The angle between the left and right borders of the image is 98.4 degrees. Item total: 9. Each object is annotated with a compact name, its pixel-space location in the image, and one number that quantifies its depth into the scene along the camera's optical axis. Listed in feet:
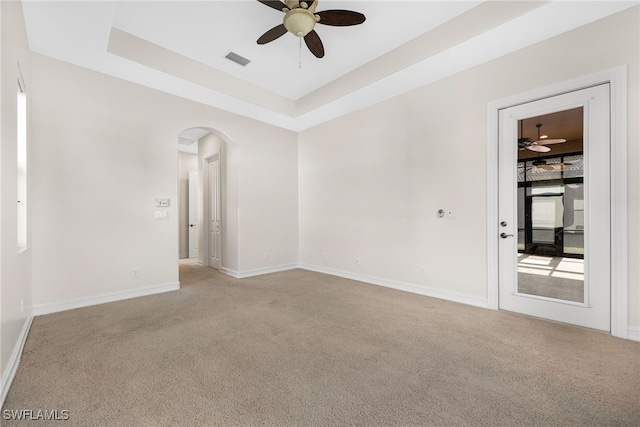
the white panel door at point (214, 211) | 19.43
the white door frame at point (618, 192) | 8.38
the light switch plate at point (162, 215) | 13.62
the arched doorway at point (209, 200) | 17.65
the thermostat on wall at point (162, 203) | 13.66
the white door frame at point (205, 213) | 21.11
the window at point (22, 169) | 9.32
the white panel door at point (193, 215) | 25.96
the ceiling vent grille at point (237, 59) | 12.69
